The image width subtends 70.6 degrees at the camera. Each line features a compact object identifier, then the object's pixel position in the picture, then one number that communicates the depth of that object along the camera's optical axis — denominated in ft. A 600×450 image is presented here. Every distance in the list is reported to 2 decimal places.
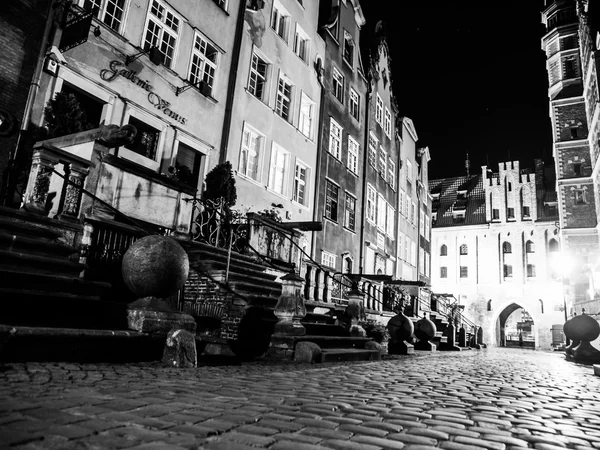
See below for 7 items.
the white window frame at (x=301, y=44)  67.15
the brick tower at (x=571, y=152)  113.80
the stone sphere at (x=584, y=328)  46.03
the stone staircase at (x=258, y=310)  28.14
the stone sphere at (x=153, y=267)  21.89
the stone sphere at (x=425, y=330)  54.90
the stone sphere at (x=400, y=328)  43.42
